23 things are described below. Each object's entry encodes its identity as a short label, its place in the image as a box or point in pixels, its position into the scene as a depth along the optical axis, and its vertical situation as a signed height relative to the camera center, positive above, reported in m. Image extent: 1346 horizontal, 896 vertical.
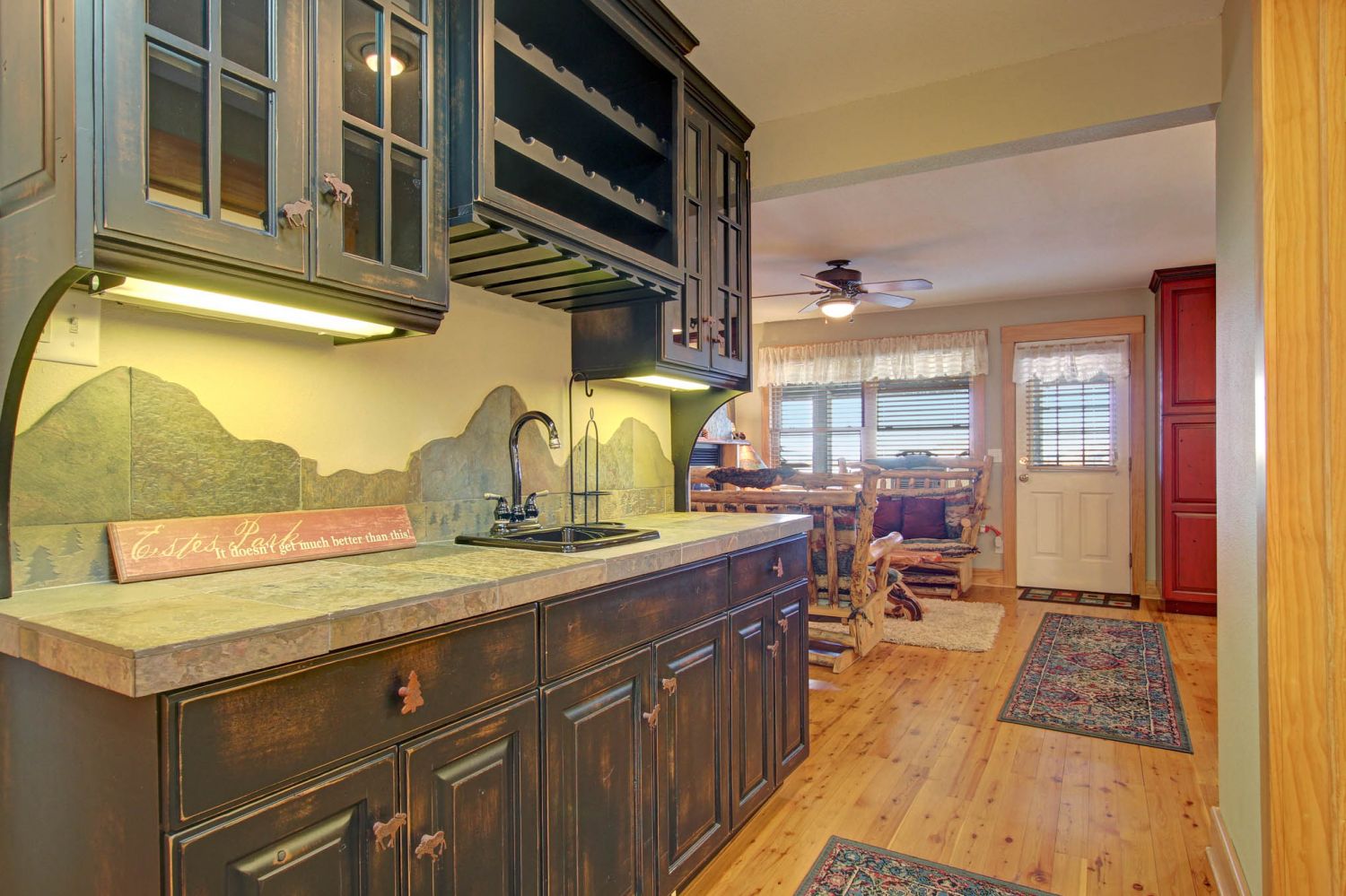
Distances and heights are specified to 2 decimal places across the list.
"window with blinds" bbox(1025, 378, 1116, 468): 6.14 +0.17
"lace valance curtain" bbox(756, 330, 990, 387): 6.57 +0.81
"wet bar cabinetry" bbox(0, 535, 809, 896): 0.89 -0.49
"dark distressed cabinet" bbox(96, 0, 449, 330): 1.04 +0.49
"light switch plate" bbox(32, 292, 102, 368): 1.22 +0.20
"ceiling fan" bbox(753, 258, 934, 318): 4.93 +1.05
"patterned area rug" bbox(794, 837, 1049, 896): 1.99 -1.21
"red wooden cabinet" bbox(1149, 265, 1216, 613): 5.27 +0.04
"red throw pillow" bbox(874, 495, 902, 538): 6.41 -0.64
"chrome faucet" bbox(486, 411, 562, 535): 2.02 -0.16
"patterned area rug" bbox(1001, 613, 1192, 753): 3.21 -1.24
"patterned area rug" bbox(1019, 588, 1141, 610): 5.72 -1.25
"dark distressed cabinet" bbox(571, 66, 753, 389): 2.33 +0.54
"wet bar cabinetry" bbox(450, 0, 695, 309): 1.55 +0.79
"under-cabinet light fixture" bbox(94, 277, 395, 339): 1.22 +0.26
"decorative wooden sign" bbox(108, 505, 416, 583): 1.29 -0.18
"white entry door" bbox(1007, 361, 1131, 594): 6.09 -0.35
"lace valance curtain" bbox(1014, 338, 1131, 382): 6.05 +0.70
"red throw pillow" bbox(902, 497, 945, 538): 6.26 -0.64
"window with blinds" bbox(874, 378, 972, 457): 6.68 +0.25
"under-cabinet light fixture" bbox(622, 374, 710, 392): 2.54 +0.23
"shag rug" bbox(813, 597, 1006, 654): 4.57 -1.24
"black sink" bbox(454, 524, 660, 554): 1.74 -0.24
